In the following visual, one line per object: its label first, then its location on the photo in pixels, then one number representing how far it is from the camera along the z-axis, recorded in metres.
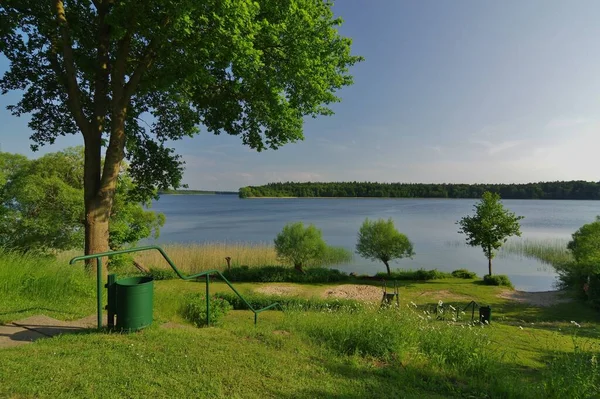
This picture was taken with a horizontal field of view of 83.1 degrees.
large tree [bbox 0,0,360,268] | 6.91
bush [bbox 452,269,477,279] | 23.91
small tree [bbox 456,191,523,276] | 24.75
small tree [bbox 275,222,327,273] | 25.27
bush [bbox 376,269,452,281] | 23.48
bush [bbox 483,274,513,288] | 21.20
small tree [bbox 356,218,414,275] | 26.03
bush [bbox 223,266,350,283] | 22.00
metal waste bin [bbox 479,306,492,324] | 10.05
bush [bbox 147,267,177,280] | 20.80
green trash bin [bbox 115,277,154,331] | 4.19
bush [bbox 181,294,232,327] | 6.00
